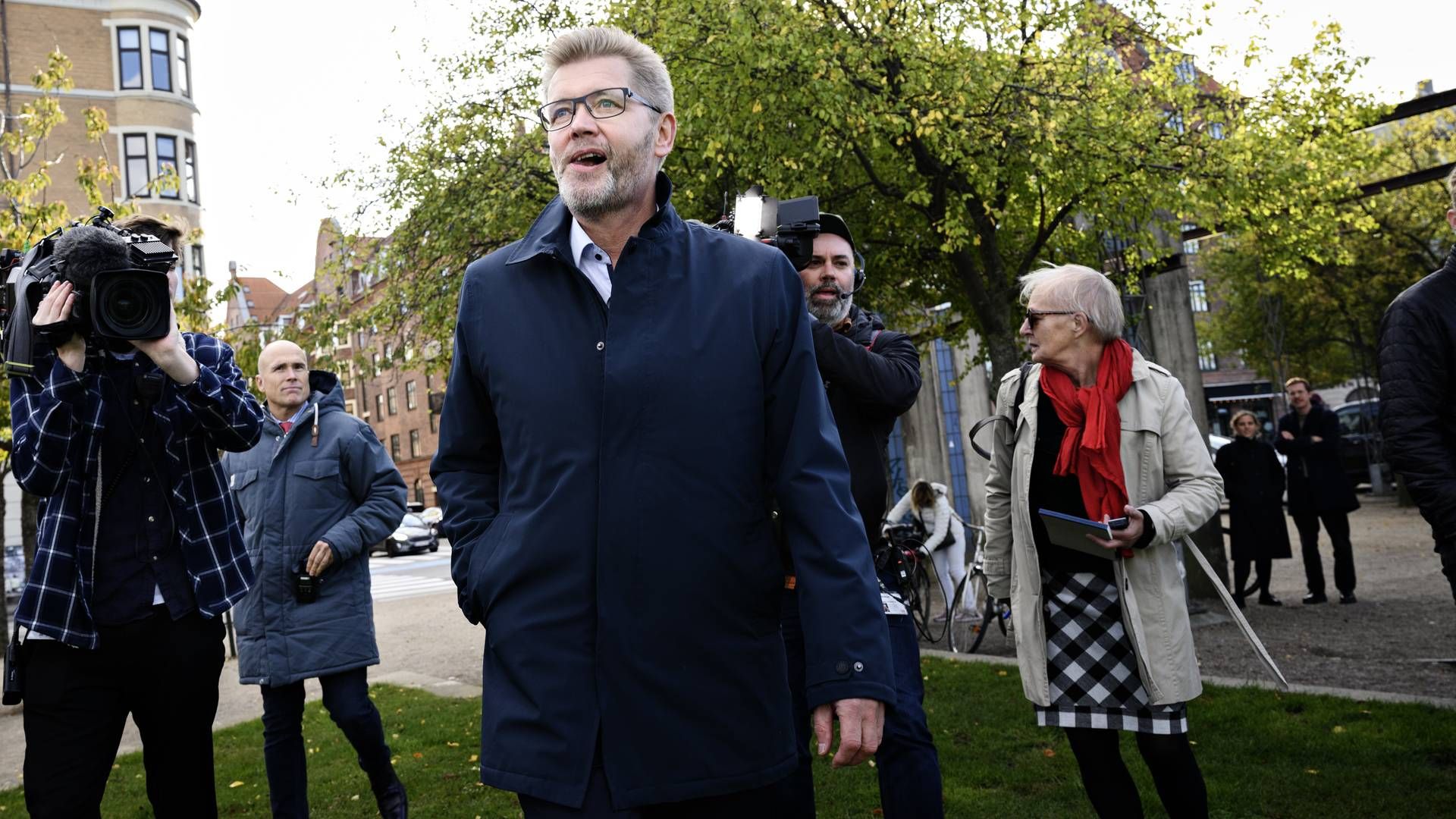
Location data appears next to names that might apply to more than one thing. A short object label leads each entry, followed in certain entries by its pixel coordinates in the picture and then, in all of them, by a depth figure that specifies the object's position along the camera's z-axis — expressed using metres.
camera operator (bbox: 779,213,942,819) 3.63
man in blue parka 4.90
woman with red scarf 3.72
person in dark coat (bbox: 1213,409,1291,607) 12.47
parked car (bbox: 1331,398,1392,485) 29.33
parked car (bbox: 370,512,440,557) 40.38
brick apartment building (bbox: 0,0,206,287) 36.25
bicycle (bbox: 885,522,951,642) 10.86
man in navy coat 2.19
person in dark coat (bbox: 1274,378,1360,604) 12.30
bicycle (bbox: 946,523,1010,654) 10.55
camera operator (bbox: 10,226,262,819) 3.34
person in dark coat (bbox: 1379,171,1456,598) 3.68
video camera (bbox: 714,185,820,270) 3.50
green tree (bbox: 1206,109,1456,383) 26.97
